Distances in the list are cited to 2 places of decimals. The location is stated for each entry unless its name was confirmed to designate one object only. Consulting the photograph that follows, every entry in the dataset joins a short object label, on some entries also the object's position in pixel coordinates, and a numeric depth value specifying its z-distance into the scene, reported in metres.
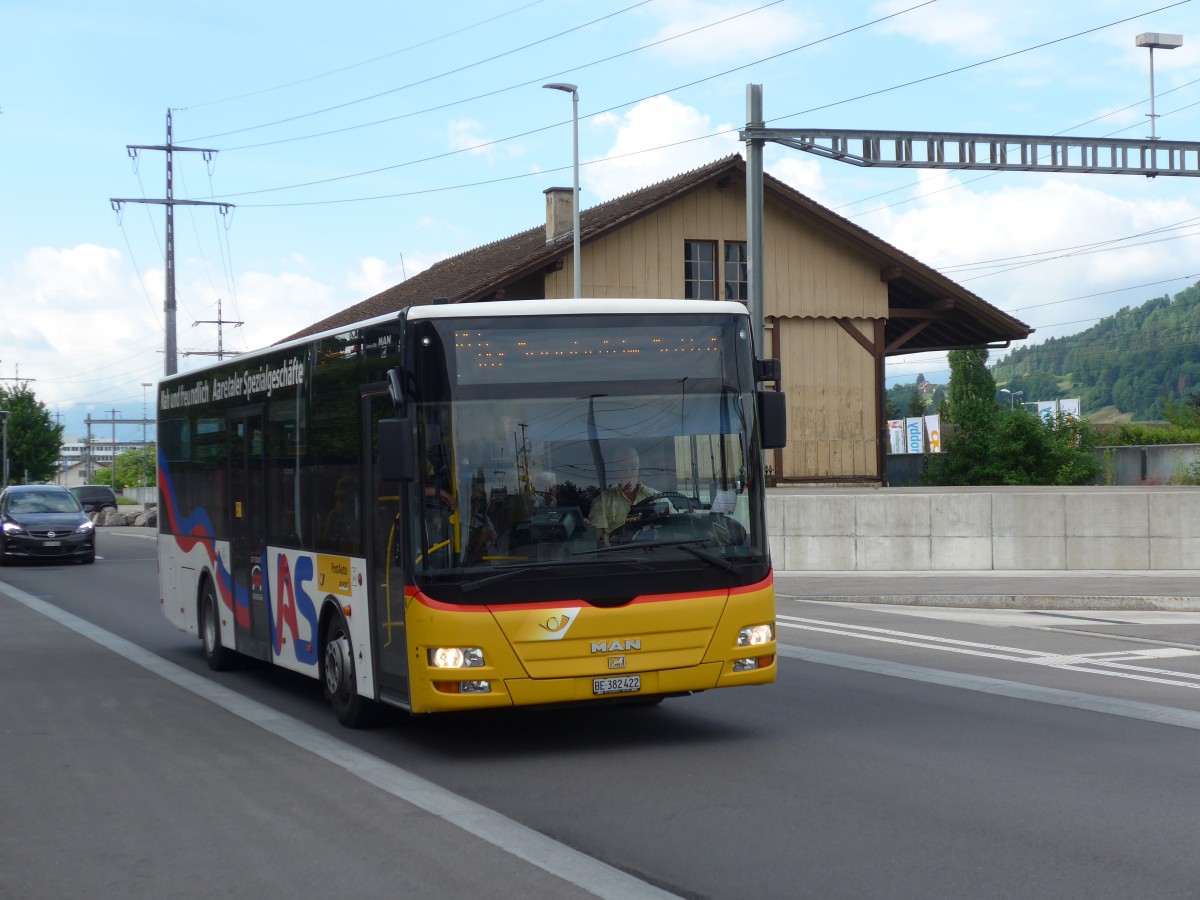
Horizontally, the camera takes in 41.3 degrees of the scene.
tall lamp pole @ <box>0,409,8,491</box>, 117.50
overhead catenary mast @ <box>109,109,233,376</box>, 56.28
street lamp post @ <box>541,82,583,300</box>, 33.41
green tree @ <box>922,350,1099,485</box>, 35.16
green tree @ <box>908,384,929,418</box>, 148.25
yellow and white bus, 9.16
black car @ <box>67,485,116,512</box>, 74.75
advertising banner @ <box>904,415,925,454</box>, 104.62
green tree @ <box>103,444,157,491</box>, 185.88
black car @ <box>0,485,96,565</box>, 32.94
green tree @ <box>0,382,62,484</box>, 129.50
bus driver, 9.34
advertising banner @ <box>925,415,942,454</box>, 89.00
